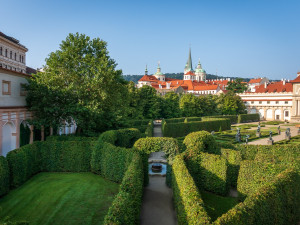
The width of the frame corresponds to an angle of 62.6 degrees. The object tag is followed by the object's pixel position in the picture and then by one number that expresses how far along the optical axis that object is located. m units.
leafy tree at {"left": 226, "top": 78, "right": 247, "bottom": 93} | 122.46
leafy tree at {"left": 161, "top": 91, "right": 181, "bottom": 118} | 67.44
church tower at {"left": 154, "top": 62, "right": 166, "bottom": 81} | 192.38
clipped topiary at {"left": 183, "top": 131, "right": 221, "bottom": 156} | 18.09
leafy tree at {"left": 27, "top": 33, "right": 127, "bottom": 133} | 25.36
